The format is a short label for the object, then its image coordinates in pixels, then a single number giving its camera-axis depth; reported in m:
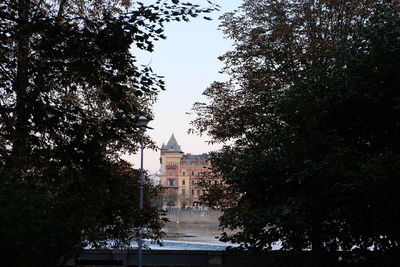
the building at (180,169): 188.25
